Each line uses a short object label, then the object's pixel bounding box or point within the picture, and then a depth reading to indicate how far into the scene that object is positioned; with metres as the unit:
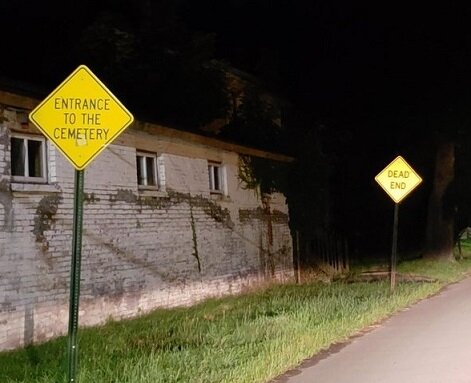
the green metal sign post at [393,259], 17.61
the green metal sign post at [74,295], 7.03
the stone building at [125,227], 10.91
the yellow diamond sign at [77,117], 7.46
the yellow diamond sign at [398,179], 17.86
